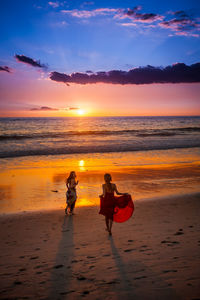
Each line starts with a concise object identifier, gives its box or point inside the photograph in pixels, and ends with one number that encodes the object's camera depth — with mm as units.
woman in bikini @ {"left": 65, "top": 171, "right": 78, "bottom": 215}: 8820
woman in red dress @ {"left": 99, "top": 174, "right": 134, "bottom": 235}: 6746
